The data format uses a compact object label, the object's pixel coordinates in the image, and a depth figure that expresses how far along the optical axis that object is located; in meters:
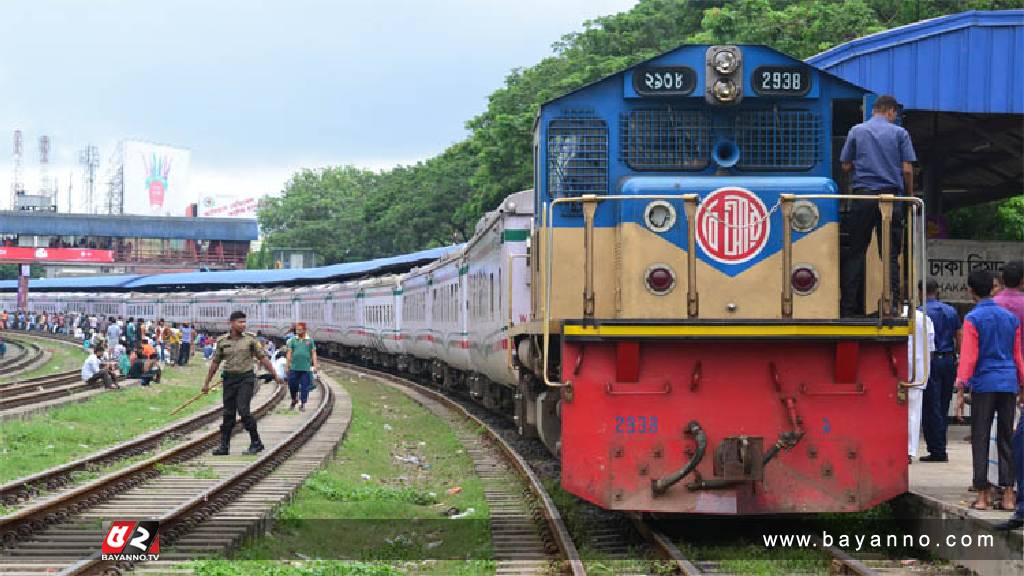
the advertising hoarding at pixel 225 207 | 162.00
